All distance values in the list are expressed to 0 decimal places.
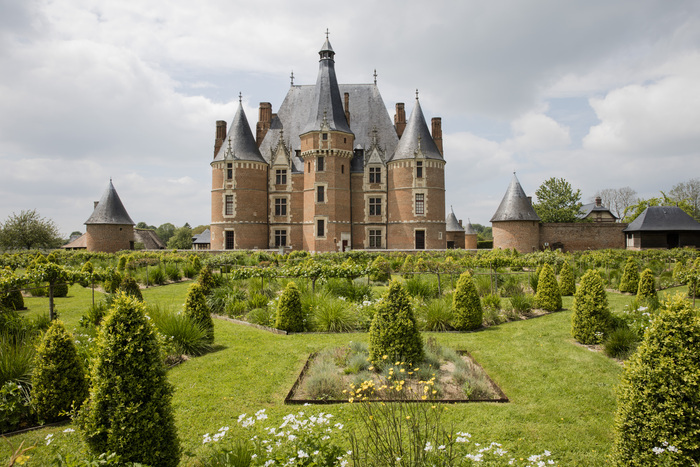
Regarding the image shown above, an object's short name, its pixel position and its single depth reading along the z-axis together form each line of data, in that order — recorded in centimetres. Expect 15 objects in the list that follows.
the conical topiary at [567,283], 1528
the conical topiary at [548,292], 1280
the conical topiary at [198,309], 966
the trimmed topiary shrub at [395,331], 742
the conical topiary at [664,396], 385
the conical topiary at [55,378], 574
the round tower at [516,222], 3291
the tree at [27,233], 3884
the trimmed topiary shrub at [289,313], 1065
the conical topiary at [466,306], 1070
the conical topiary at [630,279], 1541
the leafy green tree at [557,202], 5262
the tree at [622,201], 6819
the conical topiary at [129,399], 408
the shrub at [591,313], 917
